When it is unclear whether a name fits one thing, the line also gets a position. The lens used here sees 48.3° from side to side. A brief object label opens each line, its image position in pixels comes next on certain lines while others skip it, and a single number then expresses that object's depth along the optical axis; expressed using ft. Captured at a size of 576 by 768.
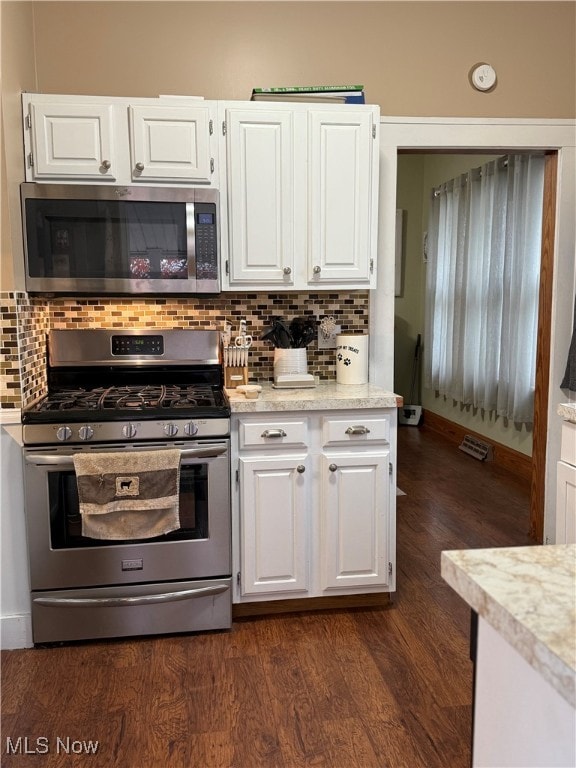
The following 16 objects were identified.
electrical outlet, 10.19
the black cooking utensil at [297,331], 9.70
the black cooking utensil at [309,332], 9.63
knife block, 9.28
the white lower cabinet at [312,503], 8.41
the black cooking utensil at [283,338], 9.57
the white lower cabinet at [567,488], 7.03
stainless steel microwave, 8.35
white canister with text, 9.43
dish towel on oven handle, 7.74
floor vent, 16.51
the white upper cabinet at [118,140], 8.30
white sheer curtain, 14.26
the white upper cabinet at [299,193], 8.71
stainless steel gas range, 7.85
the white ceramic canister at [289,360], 9.50
